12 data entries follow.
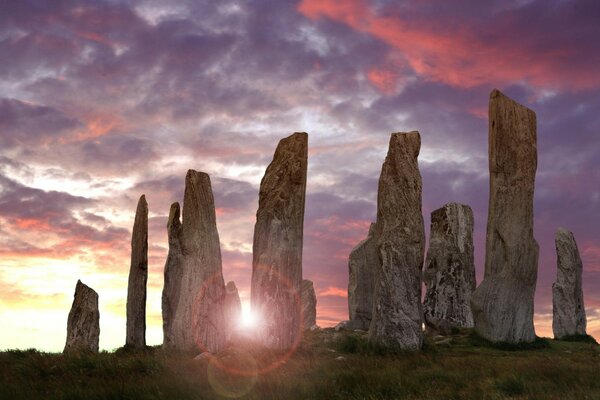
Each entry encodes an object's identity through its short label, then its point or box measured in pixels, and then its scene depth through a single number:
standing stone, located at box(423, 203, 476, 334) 27.70
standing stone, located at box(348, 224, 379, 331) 27.42
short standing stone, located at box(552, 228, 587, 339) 27.73
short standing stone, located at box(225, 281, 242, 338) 21.45
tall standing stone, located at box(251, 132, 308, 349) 19.75
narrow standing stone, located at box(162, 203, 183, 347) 20.83
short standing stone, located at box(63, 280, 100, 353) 22.22
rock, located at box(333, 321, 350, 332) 27.12
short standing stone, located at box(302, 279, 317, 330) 36.41
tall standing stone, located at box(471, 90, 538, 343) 21.89
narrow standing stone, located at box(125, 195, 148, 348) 23.11
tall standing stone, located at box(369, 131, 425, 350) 19.28
